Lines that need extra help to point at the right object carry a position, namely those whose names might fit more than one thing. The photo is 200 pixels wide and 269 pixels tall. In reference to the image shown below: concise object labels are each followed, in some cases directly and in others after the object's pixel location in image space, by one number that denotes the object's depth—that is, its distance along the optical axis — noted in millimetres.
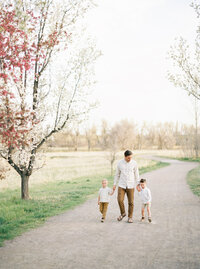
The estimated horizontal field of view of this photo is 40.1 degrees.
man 7918
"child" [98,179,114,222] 8003
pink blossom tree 6688
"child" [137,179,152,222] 7961
